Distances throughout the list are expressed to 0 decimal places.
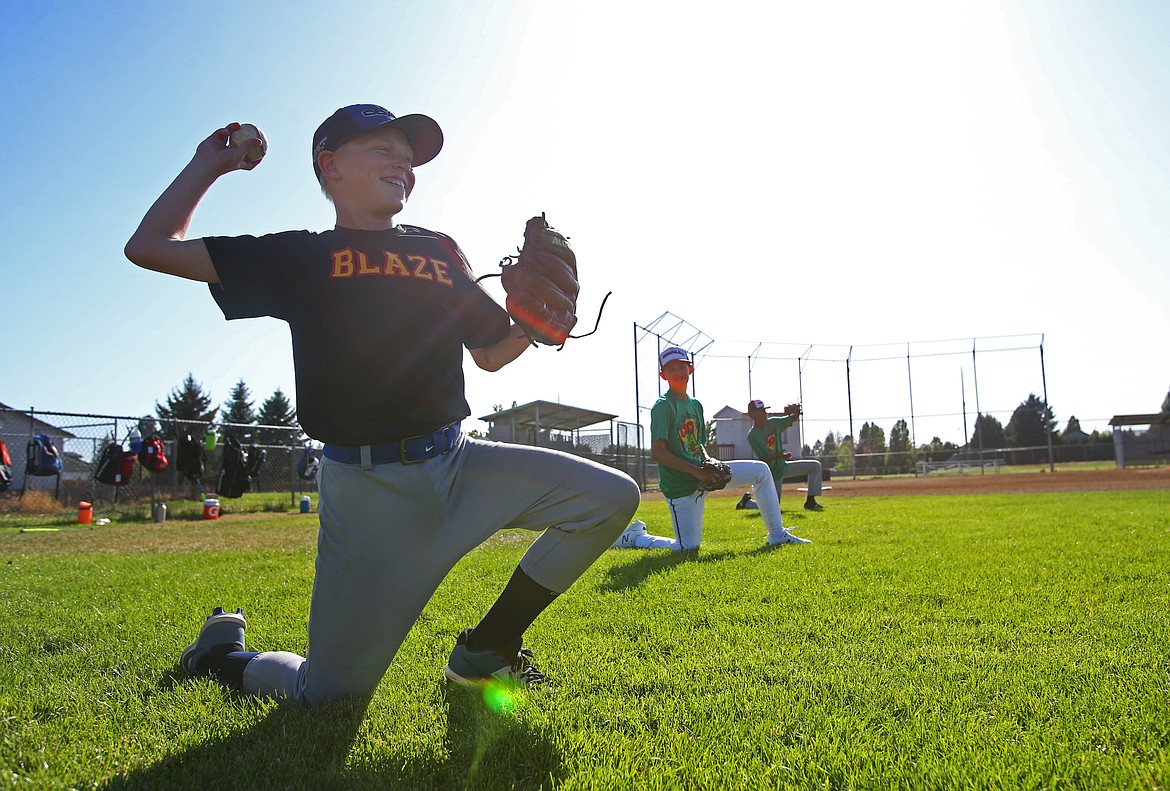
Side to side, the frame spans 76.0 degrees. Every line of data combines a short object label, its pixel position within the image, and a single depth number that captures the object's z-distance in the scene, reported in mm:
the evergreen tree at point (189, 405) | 52531
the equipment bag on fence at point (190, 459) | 16188
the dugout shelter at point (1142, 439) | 32469
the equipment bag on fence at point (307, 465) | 20616
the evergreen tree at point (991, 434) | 42781
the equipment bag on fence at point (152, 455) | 15547
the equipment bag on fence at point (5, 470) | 12479
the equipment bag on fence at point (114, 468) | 15102
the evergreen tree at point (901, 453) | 33500
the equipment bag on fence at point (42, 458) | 14461
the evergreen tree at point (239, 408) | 58812
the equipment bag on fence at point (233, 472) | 16969
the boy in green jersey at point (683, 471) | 7062
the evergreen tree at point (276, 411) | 59250
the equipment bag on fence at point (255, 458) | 18997
